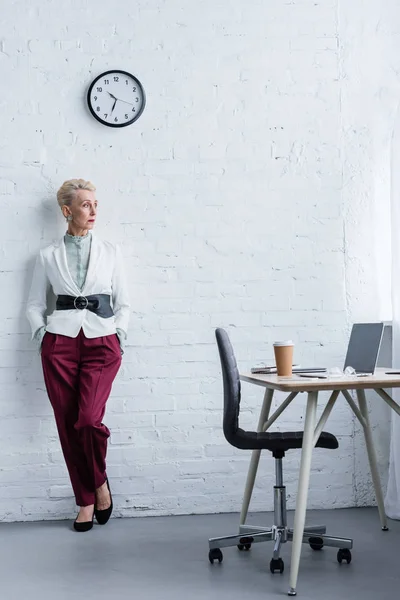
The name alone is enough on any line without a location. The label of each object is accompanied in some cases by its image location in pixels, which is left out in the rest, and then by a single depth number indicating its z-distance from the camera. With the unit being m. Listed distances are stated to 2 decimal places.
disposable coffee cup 3.29
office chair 3.22
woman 4.13
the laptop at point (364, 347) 3.37
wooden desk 2.91
